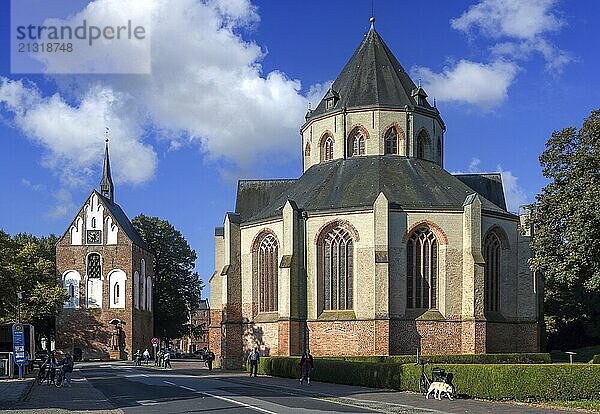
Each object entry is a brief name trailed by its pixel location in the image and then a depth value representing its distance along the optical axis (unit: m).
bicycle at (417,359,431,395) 29.19
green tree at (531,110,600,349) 32.56
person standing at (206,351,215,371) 54.47
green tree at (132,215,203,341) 89.56
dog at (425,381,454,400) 27.38
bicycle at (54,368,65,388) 35.66
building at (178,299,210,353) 170.82
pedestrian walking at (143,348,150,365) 70.75
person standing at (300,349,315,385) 36.56
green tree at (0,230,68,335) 47.97
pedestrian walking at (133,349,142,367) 67.88
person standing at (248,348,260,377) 44.95
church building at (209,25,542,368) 49.22
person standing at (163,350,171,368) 59.84
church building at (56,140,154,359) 77.50
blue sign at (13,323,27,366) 39.31
